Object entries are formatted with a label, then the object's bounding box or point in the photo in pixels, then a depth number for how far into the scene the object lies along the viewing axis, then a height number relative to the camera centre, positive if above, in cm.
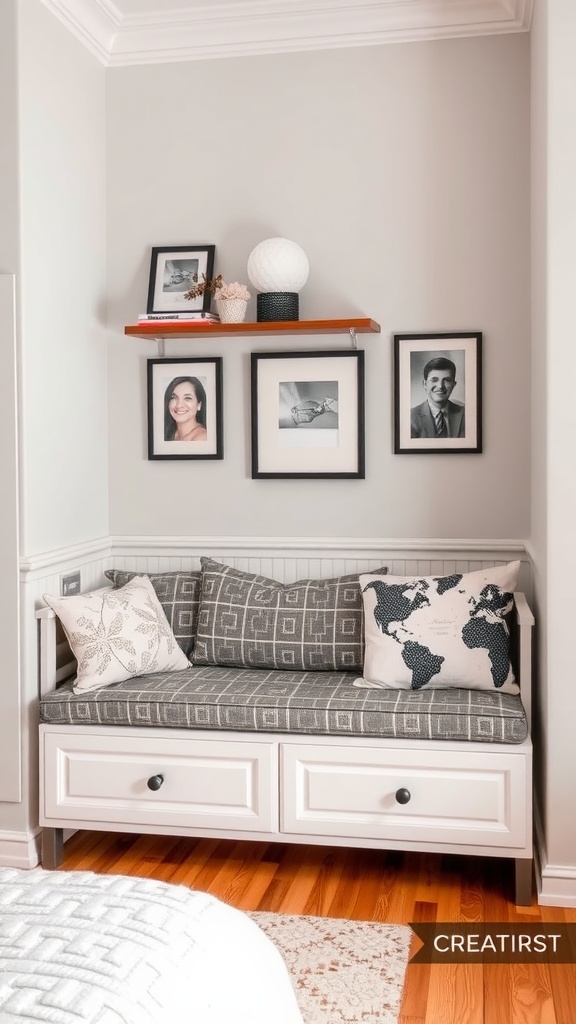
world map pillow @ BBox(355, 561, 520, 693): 297 -49
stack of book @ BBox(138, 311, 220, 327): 340 +55
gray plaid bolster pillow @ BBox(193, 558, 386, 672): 328 -51
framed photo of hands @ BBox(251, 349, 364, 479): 353 +22
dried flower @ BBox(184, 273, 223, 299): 343 +67
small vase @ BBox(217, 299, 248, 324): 342 +58
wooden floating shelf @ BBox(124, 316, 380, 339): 330 +51
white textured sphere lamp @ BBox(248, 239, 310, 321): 335 +69
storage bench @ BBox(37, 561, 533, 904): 279 -86
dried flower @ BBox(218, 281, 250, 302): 340 +64
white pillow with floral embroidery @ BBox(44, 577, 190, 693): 304 -51
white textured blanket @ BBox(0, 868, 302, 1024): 117 -63
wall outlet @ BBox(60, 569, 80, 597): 330 -37
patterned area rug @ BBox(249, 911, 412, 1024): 224 -121
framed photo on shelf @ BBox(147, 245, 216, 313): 359 +74
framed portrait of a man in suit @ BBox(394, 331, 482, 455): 344 +29
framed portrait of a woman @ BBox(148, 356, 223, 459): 365 +26
